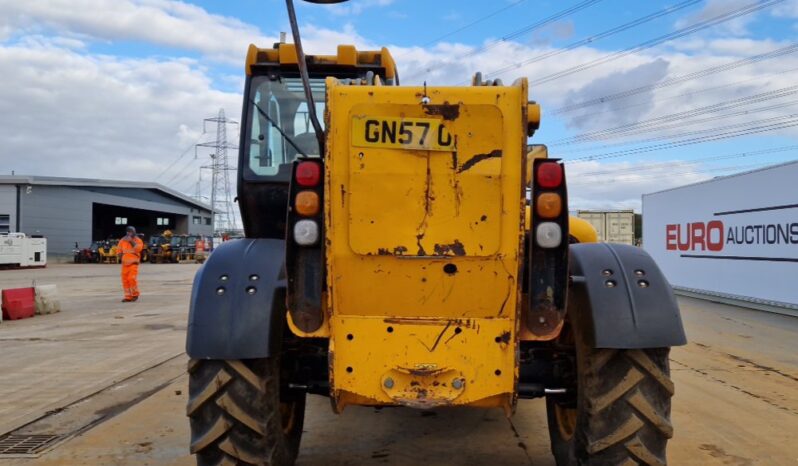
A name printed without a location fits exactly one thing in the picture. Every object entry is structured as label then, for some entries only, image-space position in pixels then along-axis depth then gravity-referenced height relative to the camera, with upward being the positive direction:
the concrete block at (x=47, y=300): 13.48 -1.21
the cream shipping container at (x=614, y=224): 28.75 +0.95
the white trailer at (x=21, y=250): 34.19 -0.47
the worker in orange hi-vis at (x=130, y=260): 15.70 -0.43
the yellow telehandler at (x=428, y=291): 2.88 -0.23
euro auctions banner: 12.80 +0.27
